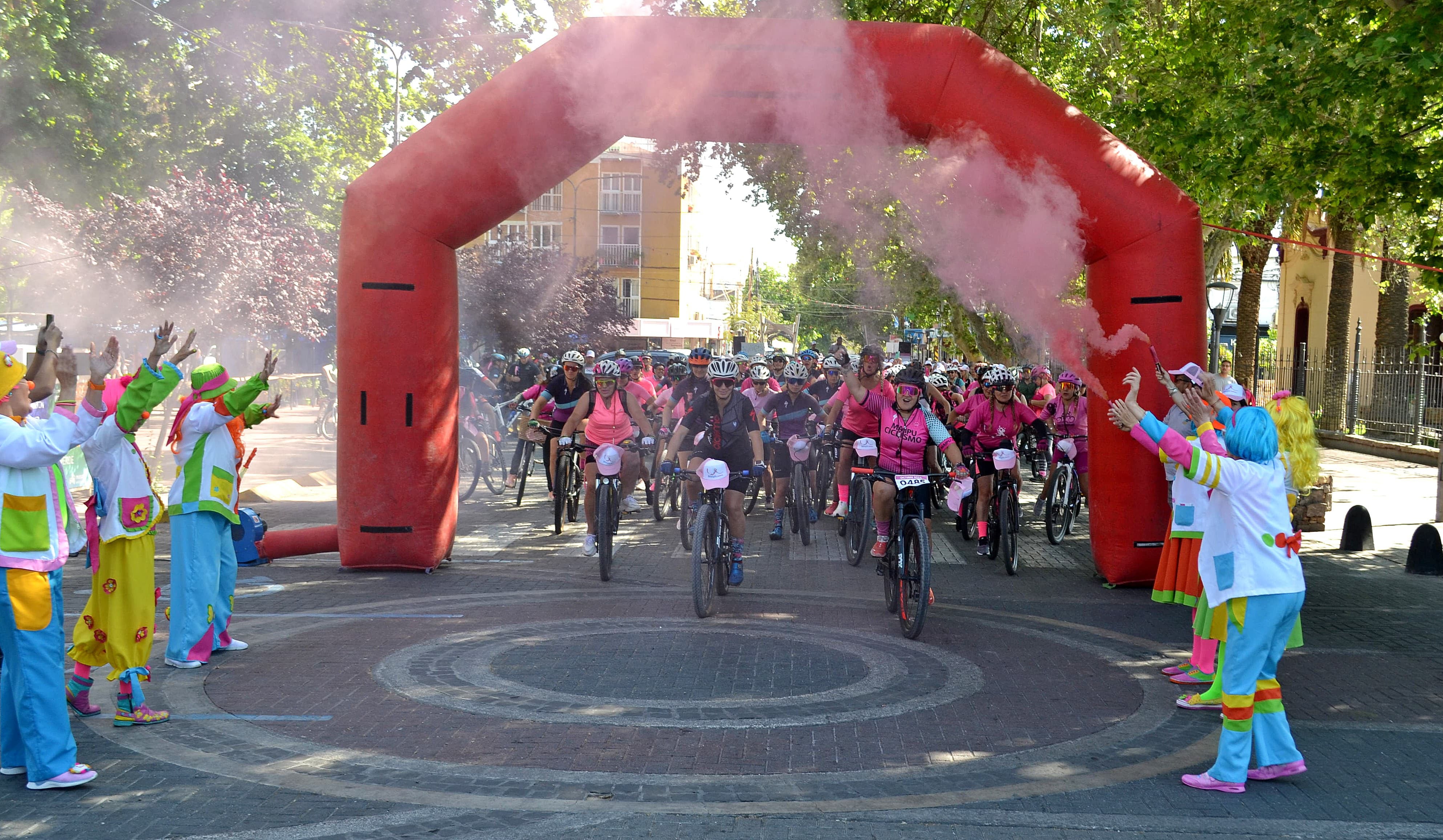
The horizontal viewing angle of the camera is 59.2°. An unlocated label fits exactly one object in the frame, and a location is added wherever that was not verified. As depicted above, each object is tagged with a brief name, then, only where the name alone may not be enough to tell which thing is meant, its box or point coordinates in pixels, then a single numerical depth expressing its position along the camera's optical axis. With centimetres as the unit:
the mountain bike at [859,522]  1161
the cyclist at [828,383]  1520
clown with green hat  717
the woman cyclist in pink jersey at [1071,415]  1320
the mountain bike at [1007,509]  1086
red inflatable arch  1009
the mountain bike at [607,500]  1054
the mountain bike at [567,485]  1341
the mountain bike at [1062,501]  1334
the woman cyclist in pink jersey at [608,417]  1180
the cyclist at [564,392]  1382
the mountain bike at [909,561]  827
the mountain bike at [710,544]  884
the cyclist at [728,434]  998
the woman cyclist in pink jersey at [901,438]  940
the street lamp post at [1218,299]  1920
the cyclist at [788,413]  1354
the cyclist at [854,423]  1146
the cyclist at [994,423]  1182
